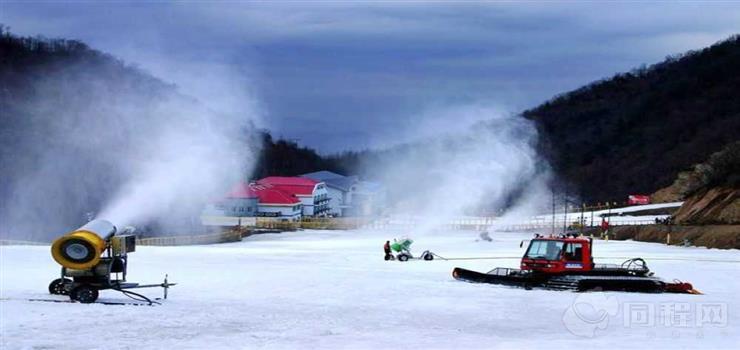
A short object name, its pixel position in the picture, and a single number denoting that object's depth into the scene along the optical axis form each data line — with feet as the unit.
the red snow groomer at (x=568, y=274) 107.24
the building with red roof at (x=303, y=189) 396.35
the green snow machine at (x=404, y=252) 153.28
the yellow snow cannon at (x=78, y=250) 88.69
